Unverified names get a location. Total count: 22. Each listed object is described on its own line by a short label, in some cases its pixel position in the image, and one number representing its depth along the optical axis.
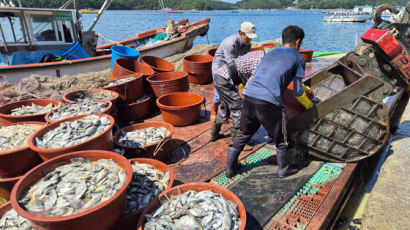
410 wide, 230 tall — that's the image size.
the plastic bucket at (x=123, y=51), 5.90
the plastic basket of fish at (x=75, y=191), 1.61
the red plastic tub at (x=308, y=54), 8.50
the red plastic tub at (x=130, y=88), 4.29
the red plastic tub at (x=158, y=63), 6.02
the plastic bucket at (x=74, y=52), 7.63
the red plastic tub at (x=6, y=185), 2.49
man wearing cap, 3.47
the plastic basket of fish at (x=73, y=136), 2.32
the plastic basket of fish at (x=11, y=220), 1.91
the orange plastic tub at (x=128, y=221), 2.01
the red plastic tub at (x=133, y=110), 4.47
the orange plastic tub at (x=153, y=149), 3.10
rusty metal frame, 2.88
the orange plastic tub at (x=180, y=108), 4.20
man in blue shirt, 2.57
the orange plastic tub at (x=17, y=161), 2.44
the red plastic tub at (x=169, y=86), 4.56
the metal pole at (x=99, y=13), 8.78
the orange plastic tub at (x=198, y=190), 1.93
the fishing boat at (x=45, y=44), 6.59
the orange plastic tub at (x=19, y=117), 3.32
